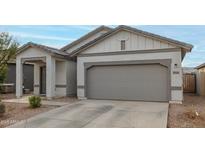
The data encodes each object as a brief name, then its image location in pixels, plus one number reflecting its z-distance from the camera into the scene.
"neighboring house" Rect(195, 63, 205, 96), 15.12
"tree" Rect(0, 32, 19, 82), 11.20
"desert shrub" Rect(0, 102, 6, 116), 7.76
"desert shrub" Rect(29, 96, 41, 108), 9.43
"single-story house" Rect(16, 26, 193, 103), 11.02
